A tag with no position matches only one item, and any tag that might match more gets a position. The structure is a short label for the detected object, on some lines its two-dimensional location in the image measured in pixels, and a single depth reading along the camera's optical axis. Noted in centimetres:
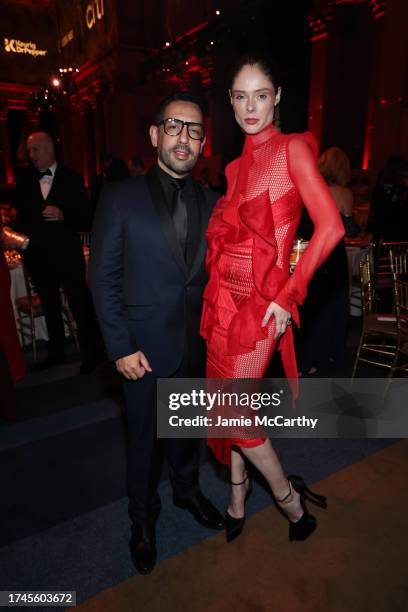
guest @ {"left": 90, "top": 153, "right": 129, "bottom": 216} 620
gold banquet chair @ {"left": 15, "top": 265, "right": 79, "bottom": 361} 401
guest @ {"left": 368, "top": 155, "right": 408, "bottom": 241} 463
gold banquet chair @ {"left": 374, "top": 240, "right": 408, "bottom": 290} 447
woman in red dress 142
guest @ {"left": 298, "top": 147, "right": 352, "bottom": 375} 373
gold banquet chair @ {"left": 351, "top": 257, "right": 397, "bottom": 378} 341
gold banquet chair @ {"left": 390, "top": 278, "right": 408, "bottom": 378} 298
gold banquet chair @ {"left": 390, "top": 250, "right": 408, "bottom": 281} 308
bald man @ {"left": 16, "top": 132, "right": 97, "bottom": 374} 363
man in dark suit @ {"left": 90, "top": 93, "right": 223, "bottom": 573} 160
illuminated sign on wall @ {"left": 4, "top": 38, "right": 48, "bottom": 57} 1714
